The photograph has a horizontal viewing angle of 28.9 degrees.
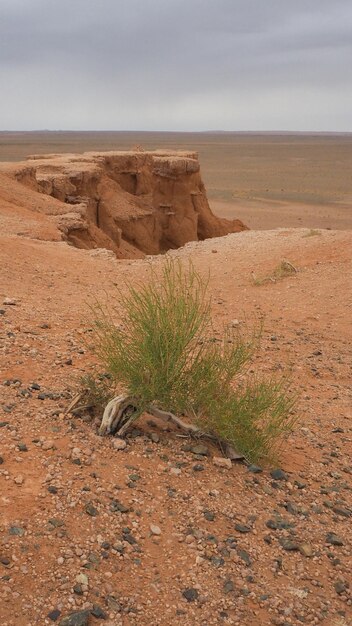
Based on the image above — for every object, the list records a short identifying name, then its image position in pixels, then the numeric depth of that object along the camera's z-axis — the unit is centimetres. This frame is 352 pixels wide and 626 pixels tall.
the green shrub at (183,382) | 398
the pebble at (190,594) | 296
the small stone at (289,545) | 341
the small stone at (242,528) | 345
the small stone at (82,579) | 291
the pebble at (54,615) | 273
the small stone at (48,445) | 370
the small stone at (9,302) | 633
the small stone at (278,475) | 402
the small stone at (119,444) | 383
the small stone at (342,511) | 383
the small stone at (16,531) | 306
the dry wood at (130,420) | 393
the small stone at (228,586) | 305
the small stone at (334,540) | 353
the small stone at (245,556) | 324
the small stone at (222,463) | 390
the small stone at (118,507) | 336
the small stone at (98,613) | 278
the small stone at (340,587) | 319
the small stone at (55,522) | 317
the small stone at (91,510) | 329
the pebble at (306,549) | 341
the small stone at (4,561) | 292
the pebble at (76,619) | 271
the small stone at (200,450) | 396
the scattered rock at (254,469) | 398
